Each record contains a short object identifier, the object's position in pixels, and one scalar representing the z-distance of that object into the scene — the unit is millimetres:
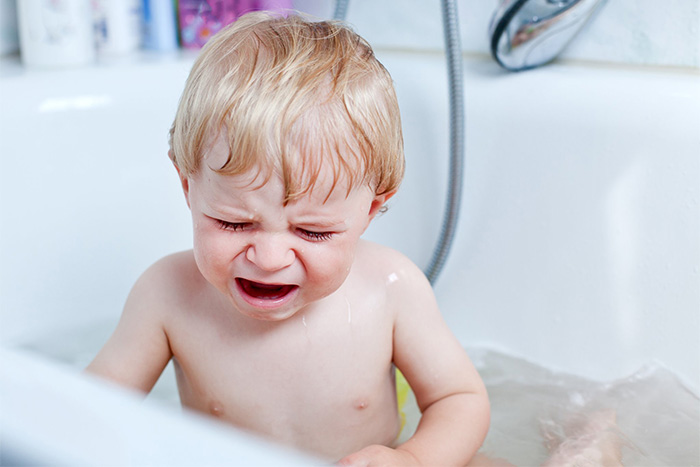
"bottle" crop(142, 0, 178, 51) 1353
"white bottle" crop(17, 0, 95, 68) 1169
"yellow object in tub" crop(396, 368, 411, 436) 963
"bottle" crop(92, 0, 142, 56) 1294
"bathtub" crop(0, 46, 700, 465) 908
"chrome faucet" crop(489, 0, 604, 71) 994
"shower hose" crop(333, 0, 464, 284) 987
